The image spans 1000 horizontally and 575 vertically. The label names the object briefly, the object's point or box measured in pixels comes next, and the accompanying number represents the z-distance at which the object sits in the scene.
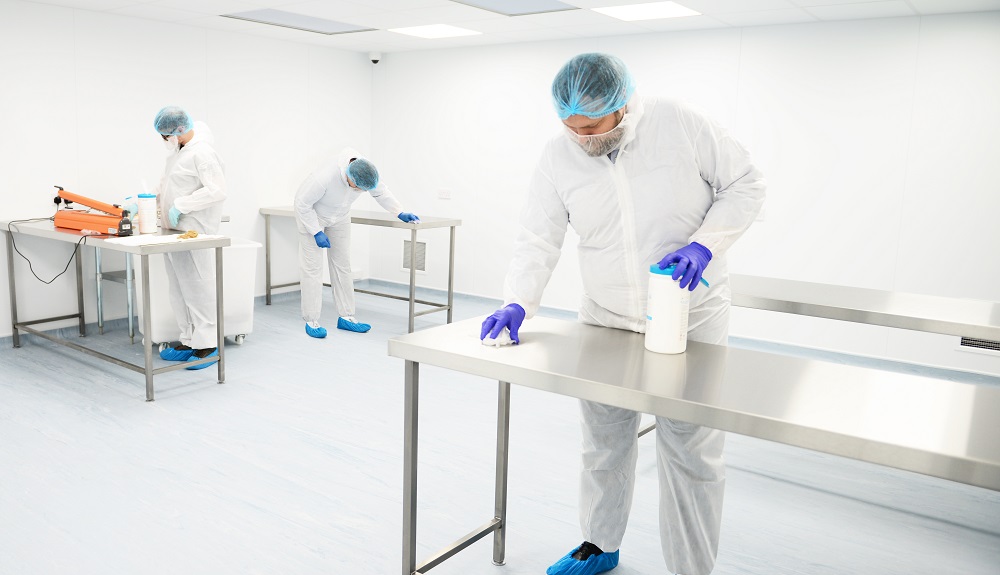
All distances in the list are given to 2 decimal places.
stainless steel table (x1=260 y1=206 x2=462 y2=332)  4.85
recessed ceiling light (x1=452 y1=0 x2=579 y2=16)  4.24
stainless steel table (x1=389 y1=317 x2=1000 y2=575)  1.19
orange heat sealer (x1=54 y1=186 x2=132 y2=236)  3.69
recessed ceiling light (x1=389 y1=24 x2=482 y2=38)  5.11
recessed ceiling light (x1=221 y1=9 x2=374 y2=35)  4.68
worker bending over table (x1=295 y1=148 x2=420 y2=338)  4.66
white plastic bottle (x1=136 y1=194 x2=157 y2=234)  3.80
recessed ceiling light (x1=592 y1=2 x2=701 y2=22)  4.16
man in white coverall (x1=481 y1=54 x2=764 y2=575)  1.81
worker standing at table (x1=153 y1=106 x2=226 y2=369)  3.94
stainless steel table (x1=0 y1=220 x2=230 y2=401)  3.40
